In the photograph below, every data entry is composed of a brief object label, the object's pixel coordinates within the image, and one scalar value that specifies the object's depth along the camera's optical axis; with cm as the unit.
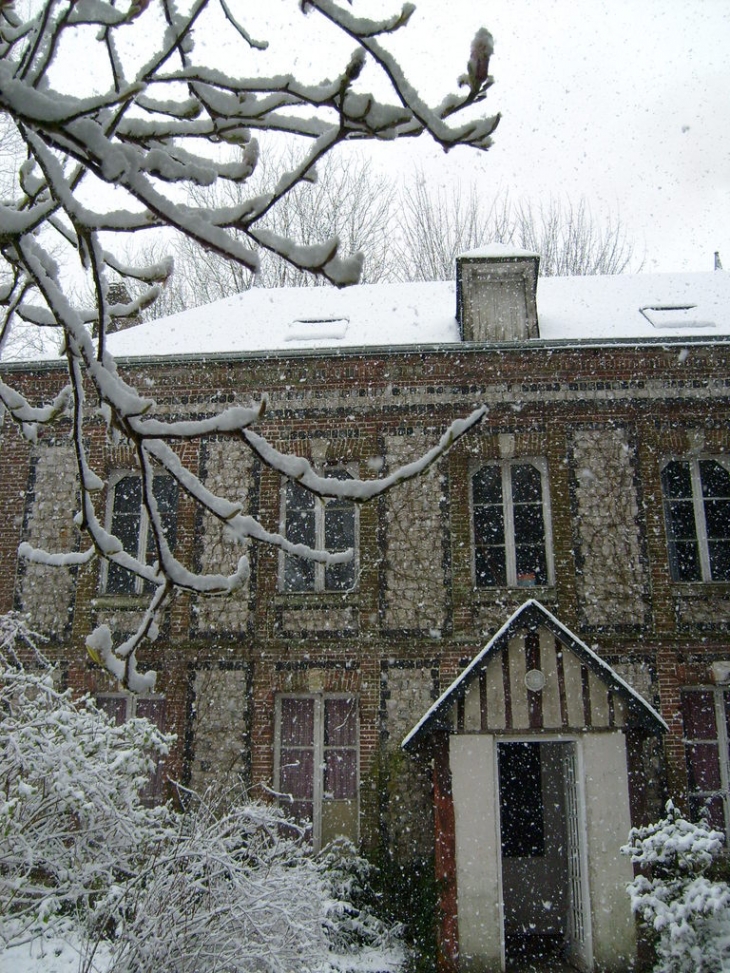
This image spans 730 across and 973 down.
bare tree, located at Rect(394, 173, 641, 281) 2573
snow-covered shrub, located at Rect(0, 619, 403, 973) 510
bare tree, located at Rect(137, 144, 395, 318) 2442
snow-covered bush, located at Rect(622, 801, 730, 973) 689
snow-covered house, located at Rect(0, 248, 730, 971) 1016
